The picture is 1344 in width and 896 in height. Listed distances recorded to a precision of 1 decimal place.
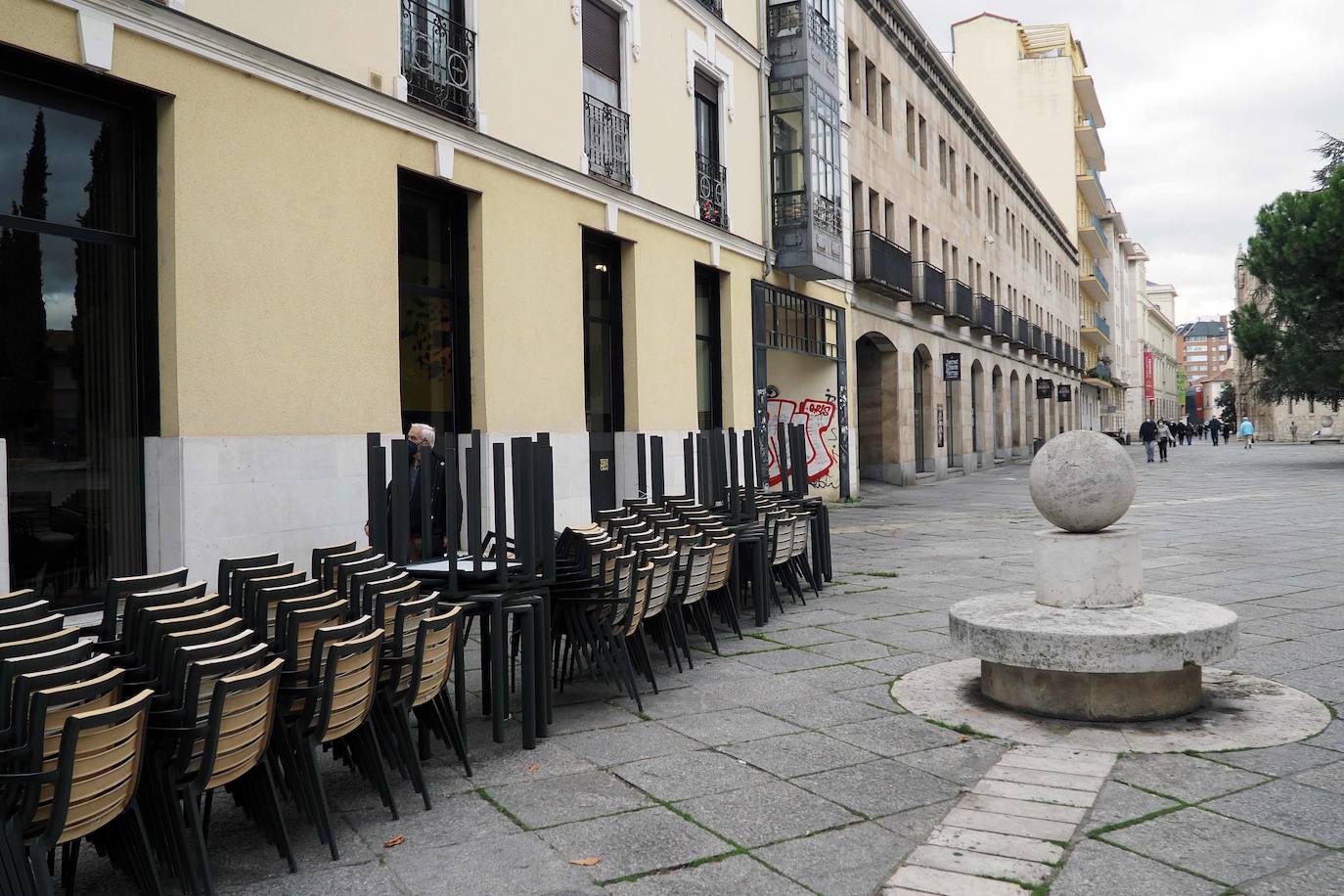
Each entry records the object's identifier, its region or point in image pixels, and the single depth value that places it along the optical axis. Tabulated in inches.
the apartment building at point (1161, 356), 3809.1
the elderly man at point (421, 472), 326.0
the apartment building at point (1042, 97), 1984.5
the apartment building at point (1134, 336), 3334.2
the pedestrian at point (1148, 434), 1418.6
